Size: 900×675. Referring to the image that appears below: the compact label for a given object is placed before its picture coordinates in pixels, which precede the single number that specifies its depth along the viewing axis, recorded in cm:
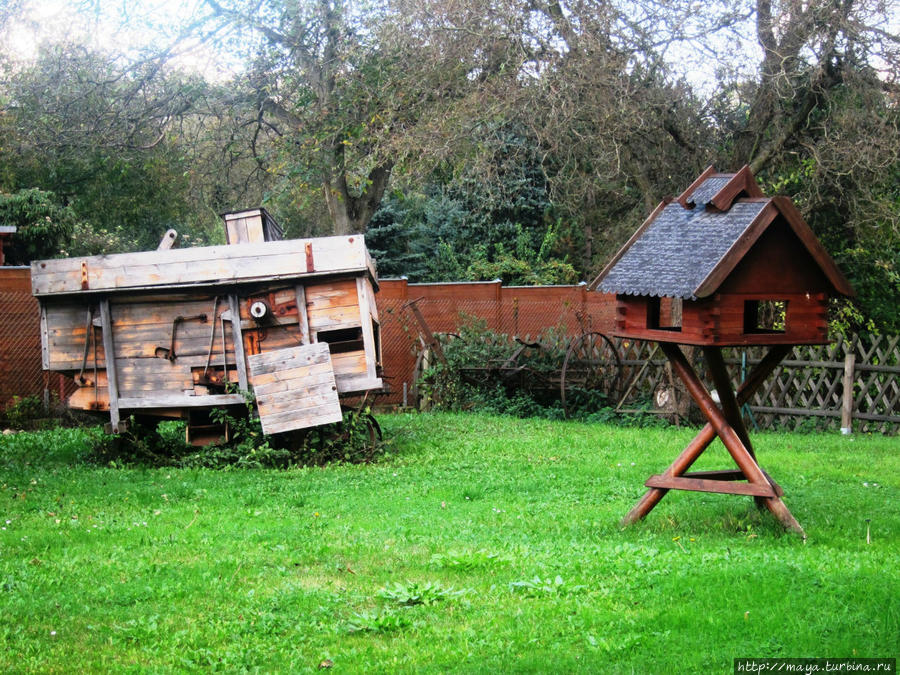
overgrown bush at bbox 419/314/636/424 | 1644
